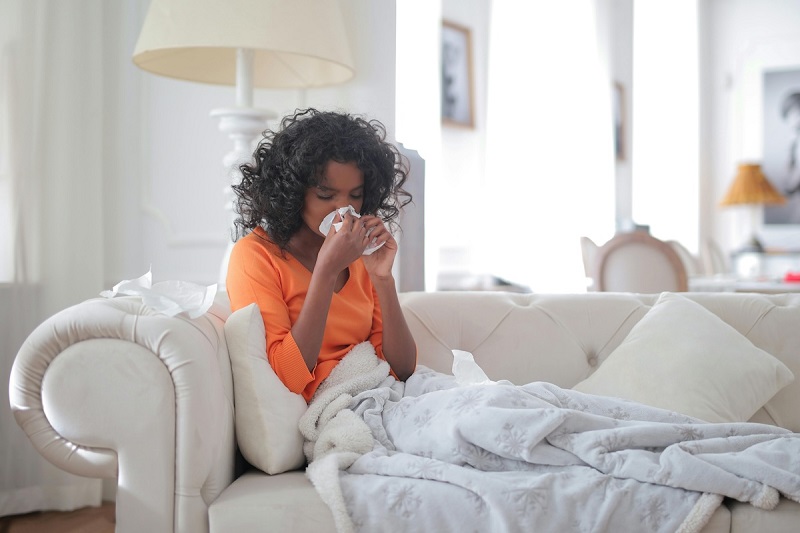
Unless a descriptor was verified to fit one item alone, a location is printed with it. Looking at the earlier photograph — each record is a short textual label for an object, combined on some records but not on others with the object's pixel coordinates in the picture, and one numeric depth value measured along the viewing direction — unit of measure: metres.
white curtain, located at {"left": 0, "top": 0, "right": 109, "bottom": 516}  2.40
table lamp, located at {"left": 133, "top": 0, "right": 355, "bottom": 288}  2.21
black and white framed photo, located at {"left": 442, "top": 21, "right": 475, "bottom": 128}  4.11
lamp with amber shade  7.12
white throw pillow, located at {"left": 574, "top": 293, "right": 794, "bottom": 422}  1.74
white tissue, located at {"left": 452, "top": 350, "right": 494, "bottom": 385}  1.71
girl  1.60
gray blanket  1.28
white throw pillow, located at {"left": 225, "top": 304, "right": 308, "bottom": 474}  1.44
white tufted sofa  1.29
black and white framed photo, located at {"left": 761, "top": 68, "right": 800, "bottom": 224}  7.24
